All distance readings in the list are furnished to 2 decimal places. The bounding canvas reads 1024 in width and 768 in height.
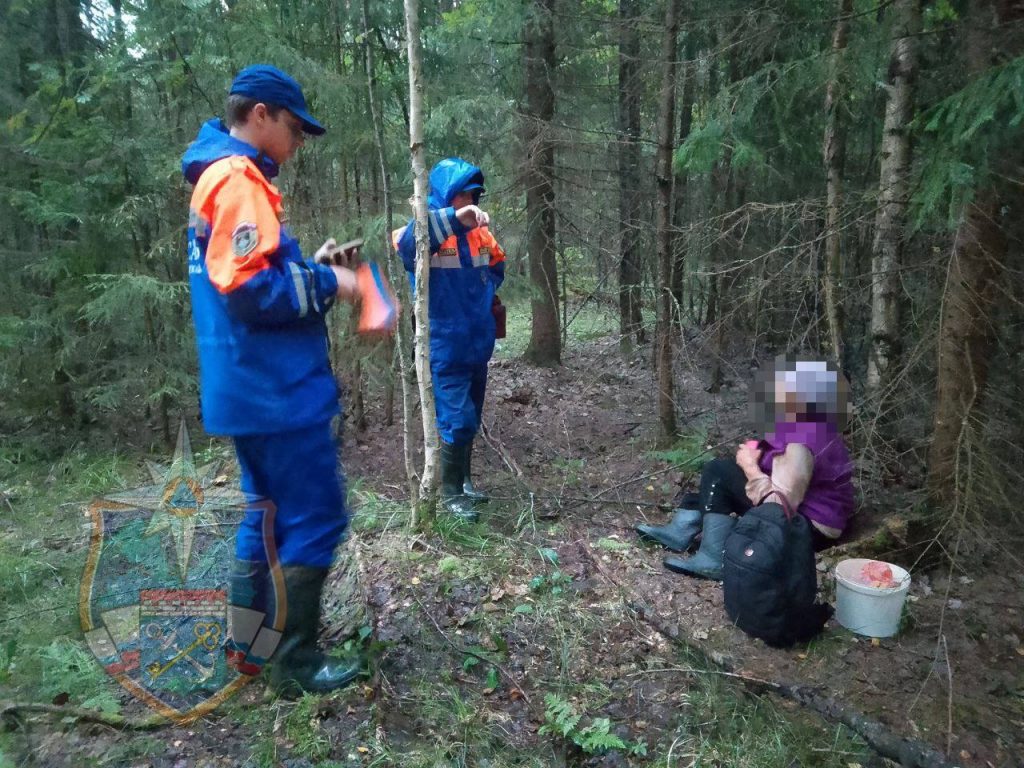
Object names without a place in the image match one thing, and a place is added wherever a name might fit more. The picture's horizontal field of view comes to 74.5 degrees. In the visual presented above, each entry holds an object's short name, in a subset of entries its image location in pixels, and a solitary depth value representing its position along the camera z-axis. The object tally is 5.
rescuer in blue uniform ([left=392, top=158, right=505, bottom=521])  4.52
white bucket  3.31
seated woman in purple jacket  3.64
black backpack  3.30
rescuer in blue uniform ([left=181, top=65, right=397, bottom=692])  2.40
